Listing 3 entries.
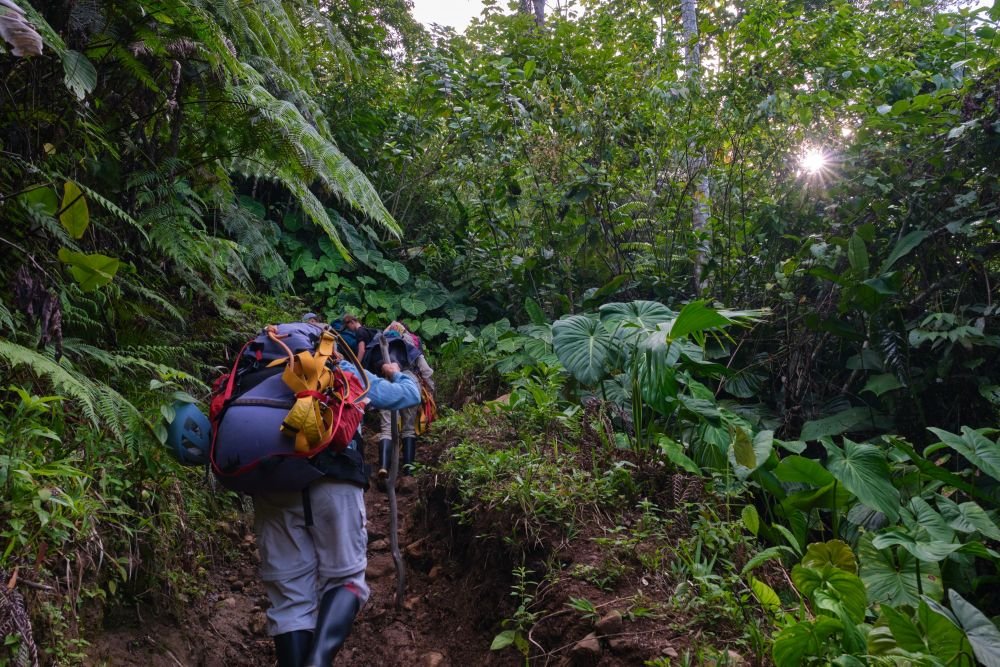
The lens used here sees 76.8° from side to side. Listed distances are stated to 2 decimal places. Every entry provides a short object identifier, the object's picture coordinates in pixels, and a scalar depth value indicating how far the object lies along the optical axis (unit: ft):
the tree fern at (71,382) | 7.63
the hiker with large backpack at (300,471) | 8.41
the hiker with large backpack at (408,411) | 17.89
